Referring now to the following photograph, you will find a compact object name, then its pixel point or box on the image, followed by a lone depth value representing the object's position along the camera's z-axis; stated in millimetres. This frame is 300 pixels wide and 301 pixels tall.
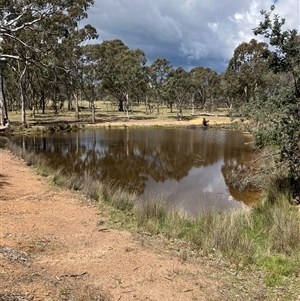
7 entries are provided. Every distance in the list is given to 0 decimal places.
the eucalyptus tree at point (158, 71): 59781
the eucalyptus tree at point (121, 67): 40831
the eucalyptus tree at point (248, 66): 47375
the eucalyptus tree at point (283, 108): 7895
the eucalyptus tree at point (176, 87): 47000
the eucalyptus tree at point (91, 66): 37812
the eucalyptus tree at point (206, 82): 60412
